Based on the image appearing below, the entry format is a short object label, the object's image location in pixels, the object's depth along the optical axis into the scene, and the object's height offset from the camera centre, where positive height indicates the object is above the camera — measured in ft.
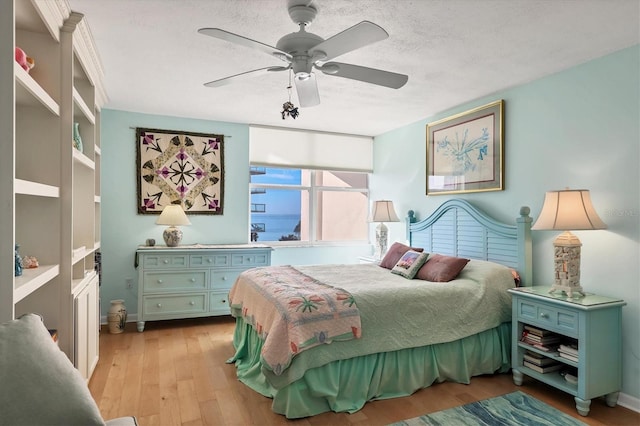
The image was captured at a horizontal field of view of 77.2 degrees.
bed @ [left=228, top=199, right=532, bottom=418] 8.13 -2.66
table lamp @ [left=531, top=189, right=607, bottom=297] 8.83 -0.26
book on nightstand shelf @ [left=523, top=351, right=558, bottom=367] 9.35 -3.48
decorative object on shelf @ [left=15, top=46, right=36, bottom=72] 6.04 +2.35
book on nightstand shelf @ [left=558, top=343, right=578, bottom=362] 8.53 -3.02
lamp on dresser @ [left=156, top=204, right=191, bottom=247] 14.35 -0.36
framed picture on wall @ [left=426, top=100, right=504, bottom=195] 12.30 +2.02
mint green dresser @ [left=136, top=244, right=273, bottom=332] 13.99 -2.40
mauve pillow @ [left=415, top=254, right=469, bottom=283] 10.96 -1.59
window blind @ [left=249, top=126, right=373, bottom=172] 17.10 +2.80
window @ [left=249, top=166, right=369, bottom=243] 17.57 +0.31
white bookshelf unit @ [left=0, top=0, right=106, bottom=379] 6.79 +0.91
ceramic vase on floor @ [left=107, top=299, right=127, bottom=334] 13.67 -3.64
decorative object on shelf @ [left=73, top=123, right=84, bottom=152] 8.87 +1.61
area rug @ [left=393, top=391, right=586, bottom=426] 7.95 -4.18
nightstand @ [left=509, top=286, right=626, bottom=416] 8.29 -2.80
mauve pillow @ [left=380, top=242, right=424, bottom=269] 13.17 -1.42
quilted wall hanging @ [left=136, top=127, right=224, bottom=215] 15.26 +1.59
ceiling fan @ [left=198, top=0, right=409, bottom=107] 6.28 +2.77
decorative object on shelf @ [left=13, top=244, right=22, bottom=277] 5.97 -0.85
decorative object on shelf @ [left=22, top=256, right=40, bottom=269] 6.91 -0.91
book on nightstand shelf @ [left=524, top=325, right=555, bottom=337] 9.36 -2.82
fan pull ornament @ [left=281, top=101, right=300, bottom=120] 7.62 +1.95
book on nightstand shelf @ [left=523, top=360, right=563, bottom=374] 9.30 -3.63
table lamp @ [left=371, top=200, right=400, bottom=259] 16.22 -0.25
